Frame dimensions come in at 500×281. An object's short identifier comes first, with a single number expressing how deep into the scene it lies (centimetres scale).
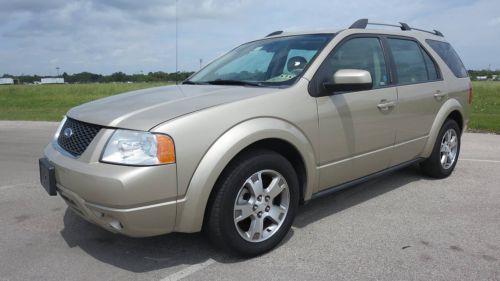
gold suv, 280
